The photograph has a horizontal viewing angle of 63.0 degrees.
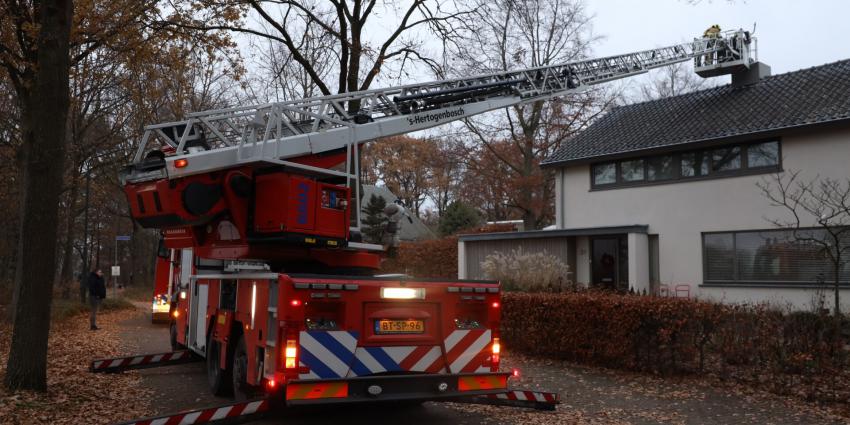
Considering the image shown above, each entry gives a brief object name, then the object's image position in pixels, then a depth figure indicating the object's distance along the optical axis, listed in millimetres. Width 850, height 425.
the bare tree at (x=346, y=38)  18516
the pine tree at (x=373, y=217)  35625
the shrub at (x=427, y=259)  27797
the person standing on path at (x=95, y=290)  18984
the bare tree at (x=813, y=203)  15570
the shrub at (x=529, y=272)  15867
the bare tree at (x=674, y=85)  43250
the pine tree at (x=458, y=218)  42562
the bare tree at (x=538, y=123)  34625
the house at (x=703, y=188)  16595
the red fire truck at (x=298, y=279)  6504
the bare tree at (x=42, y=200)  8352
